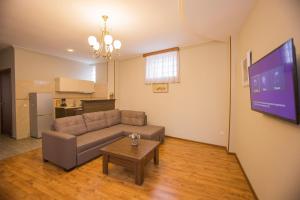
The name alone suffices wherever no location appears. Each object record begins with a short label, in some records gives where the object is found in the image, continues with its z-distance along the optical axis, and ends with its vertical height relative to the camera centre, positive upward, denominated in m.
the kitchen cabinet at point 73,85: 4.93 +0.49
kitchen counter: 4.58 -0.46
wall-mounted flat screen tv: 0.98 +0.12
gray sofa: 2.43 -0.85
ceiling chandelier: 2.39 +1.01
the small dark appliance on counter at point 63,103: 5.01 -0.20
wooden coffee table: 2.07 -0.94
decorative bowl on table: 2.57 -0.80
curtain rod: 4.14 +1.50
